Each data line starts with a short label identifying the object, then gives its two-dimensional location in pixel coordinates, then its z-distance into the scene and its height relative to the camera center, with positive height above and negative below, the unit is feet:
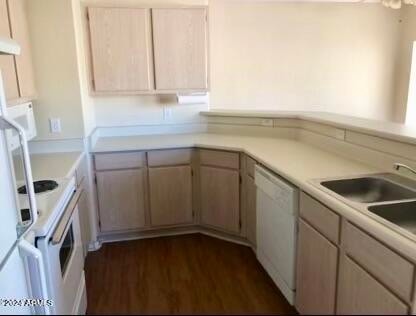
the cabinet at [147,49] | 10.02 +1.08
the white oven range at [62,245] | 4.80 -2.50
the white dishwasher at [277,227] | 6.86 -3.17
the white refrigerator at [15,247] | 3.75 -1.88
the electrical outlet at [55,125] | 9.24 -1.01
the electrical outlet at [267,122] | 10.94 -1.24
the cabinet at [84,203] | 8.81 -3.12
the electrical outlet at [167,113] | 11.98 -0.97
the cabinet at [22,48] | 7.21 +0.93
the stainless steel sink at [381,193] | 5.09 -1.91
